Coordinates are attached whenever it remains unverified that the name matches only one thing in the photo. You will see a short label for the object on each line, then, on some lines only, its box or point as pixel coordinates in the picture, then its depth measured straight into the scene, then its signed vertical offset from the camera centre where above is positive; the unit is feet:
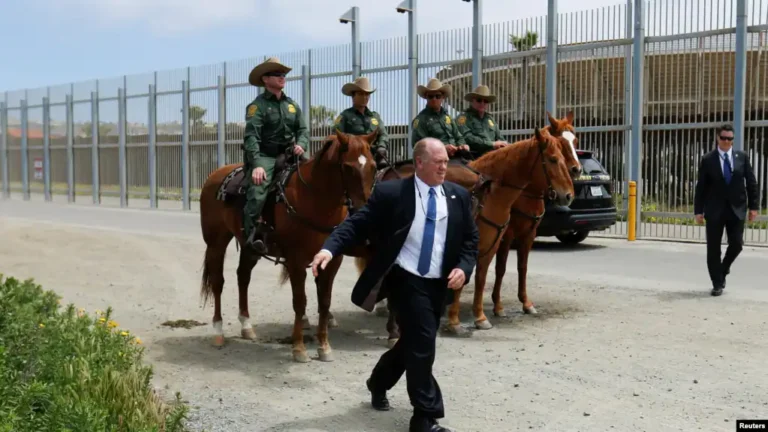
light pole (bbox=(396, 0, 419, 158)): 73.67 +11.78
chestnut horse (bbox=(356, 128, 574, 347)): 26.35 -0.04
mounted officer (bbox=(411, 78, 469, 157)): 29.60 +2.24
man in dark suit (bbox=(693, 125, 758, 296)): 32.73 -0.88
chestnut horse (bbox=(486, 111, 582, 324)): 28.99 -2.26
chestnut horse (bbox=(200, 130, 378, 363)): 22.04 -0.81
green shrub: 13.79 -3.97
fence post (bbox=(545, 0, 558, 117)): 63.00 +9.61
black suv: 48.26 -1.87
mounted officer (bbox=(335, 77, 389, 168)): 28.45 +2.37
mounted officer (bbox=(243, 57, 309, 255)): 24.04 +1.42
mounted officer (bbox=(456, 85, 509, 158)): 31.09 +2.17
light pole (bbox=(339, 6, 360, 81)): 79.66 +14.87
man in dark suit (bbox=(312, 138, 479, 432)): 15.90 -1.53
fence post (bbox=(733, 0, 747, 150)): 52.42 +6.95
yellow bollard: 57.21 -2.53
